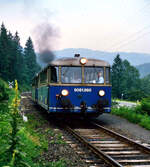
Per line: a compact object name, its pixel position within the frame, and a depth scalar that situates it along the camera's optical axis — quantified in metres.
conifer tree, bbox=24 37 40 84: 81.00
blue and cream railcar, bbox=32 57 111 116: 9.80
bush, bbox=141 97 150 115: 12.71
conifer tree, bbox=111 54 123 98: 68.19
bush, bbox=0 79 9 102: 12.02
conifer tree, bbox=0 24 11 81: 55.09
